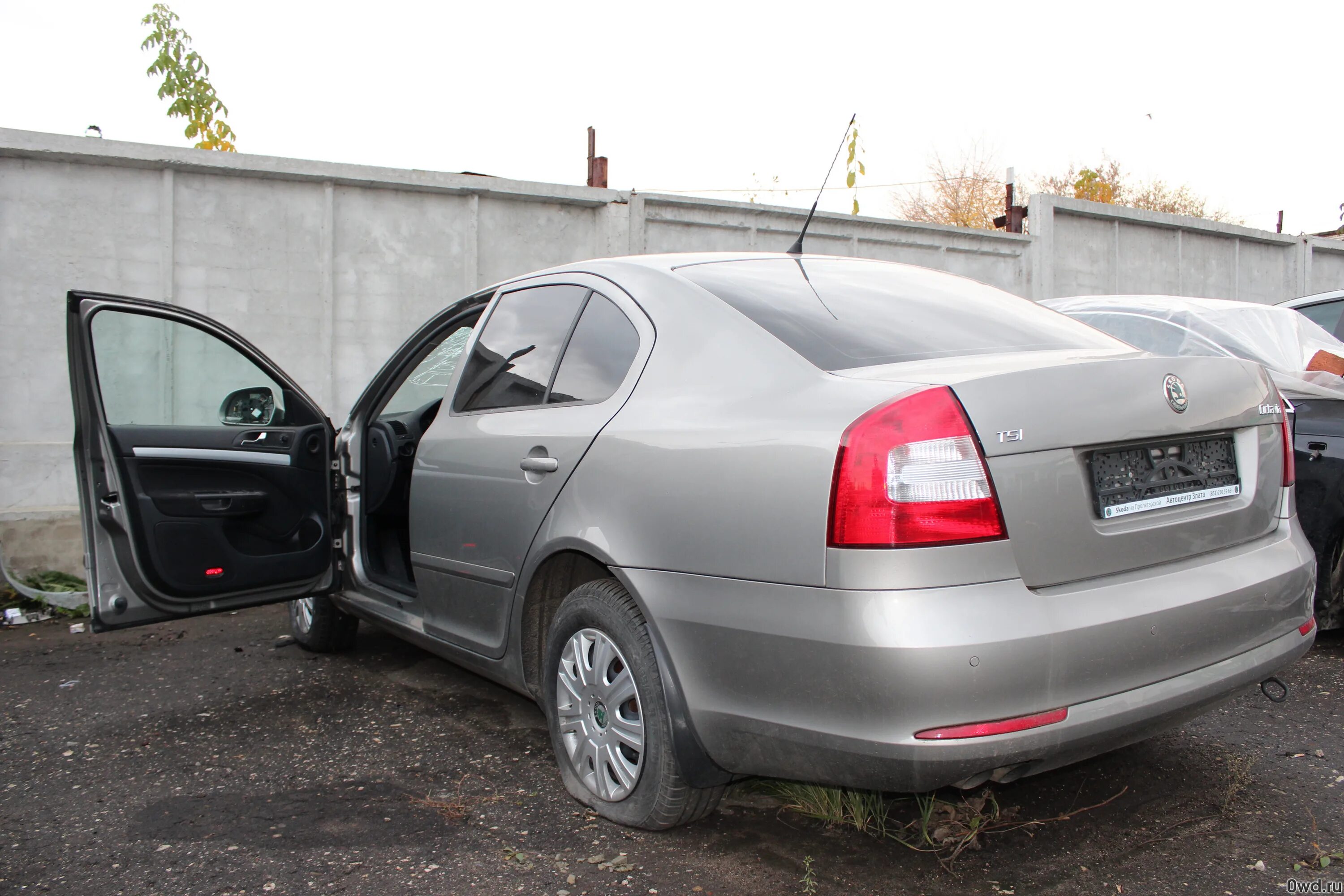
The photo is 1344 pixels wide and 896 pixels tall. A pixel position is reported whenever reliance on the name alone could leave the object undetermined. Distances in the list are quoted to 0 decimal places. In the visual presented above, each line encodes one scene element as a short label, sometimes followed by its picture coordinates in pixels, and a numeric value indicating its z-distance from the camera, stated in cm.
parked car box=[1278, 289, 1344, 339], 567
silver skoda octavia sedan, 200
